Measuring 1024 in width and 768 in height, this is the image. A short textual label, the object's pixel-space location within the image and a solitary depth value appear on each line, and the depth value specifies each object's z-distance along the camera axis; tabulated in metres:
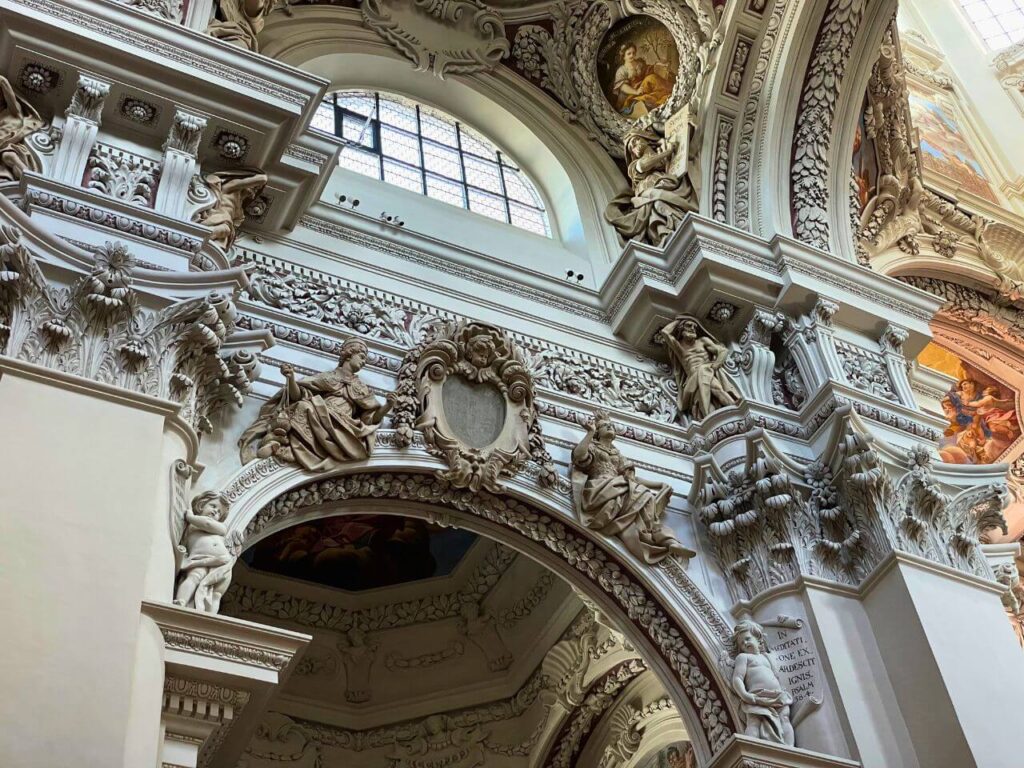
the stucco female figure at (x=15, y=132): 6.56
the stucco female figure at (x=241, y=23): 8.23
